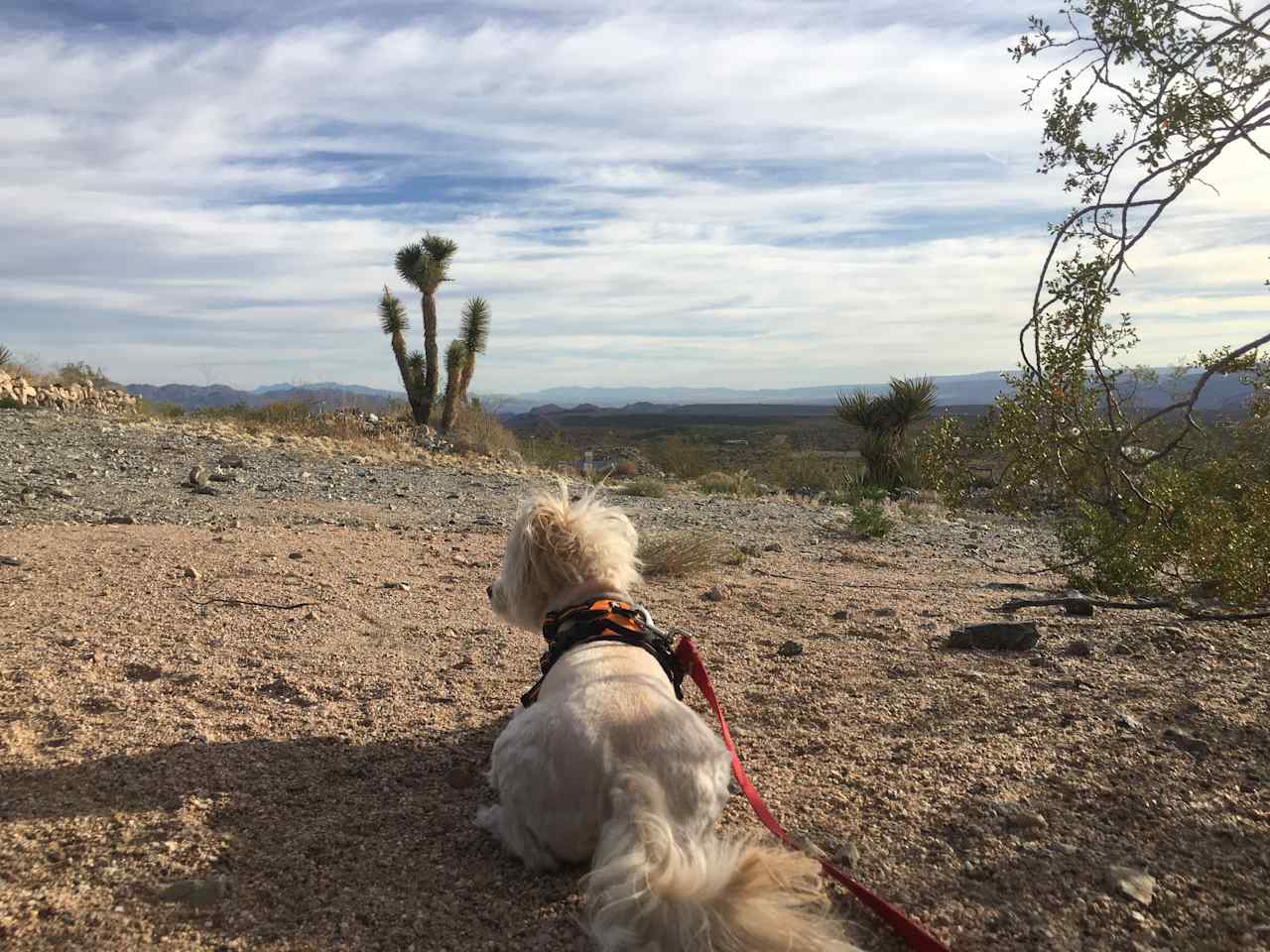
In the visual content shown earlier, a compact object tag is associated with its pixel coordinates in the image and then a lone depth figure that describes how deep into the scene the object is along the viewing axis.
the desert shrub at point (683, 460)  26.91
